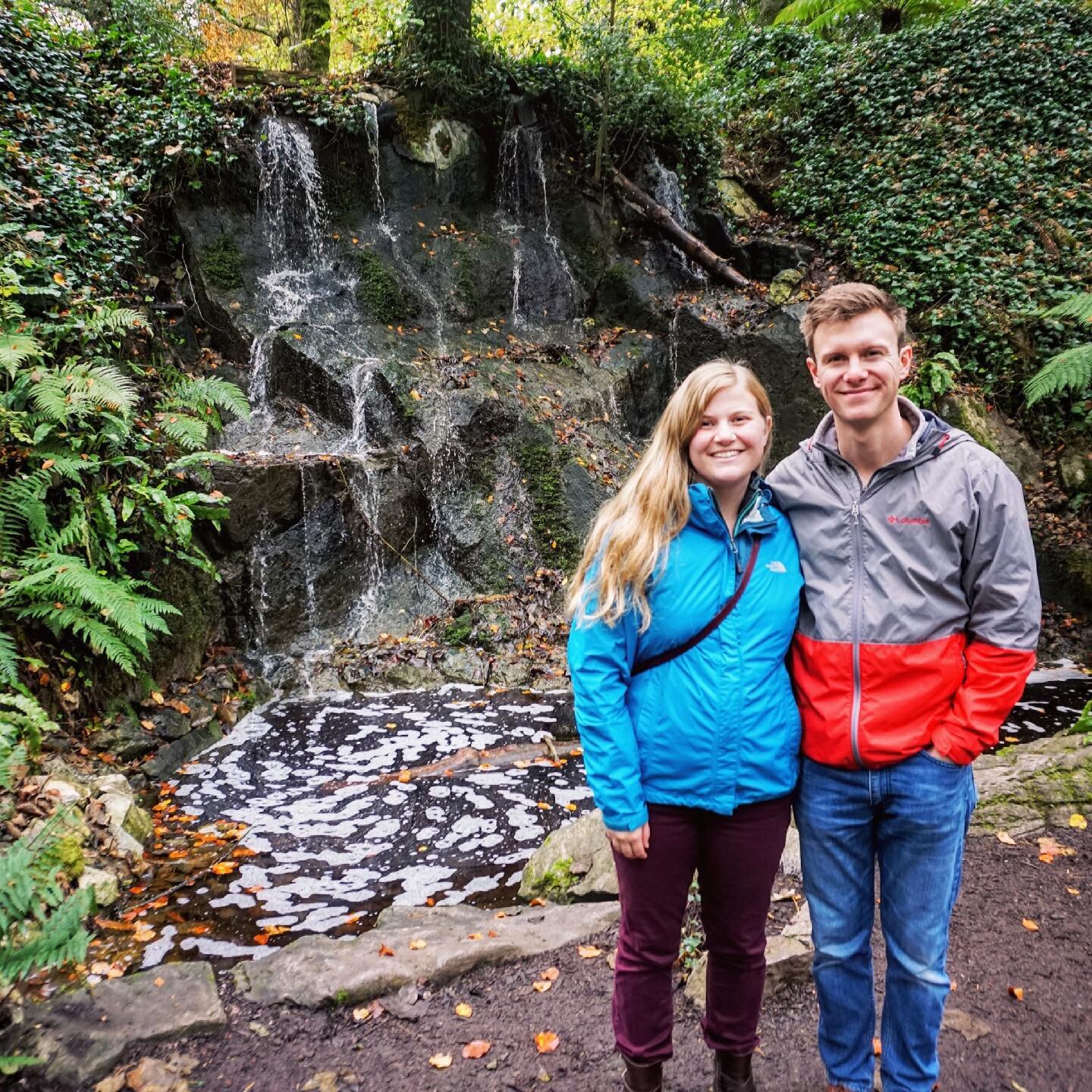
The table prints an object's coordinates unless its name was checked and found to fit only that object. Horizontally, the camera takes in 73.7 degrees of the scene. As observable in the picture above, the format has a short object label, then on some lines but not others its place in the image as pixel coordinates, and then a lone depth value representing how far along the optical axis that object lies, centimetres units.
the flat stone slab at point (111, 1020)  241
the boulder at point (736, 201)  1316
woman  196
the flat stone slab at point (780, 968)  287
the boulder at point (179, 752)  560
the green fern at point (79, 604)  528
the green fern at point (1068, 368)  842
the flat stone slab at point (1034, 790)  406
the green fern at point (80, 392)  583
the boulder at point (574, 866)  388
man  186
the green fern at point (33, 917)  229
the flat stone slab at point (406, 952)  298
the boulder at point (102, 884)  389
